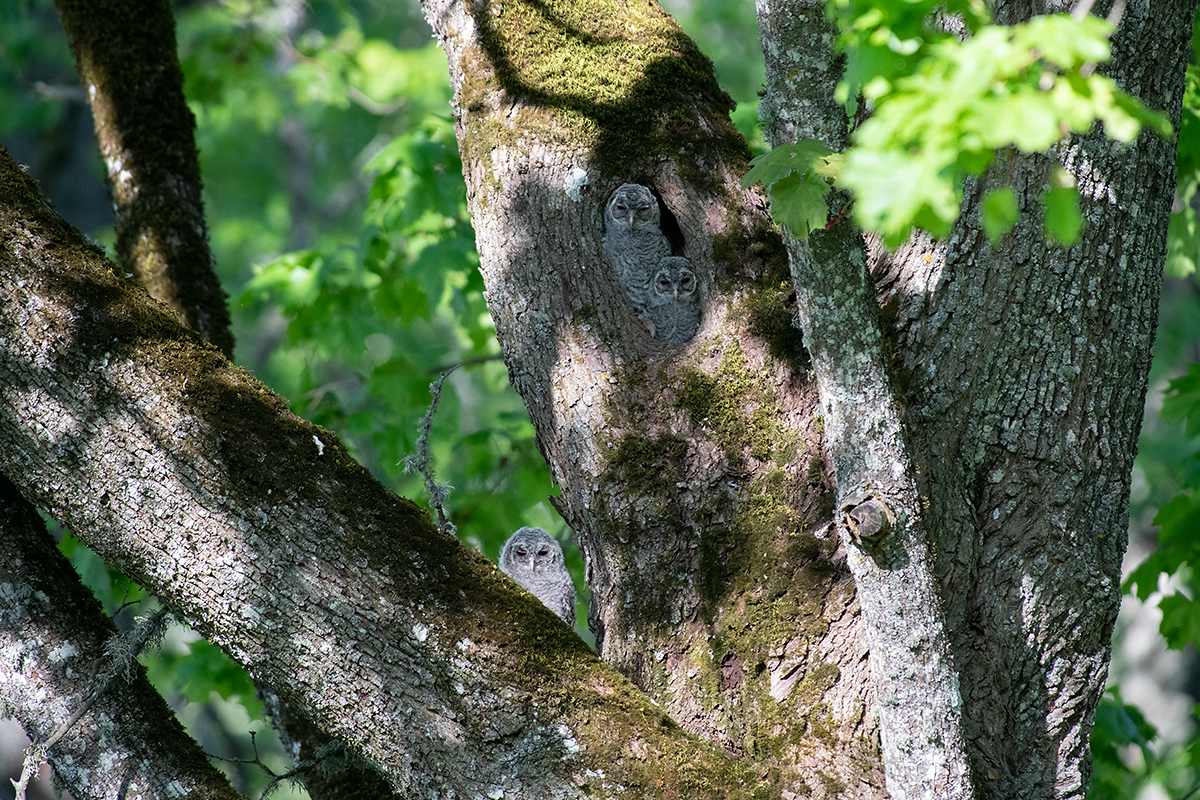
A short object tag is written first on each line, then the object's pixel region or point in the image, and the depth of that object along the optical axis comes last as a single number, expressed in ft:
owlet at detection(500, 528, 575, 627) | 71.41
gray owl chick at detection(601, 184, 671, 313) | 70.41
